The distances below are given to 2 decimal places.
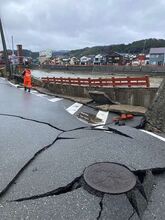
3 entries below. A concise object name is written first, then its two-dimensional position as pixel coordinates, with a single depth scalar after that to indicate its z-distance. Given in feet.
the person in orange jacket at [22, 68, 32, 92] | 38.01
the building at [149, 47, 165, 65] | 173.06
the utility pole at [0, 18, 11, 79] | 59.50
